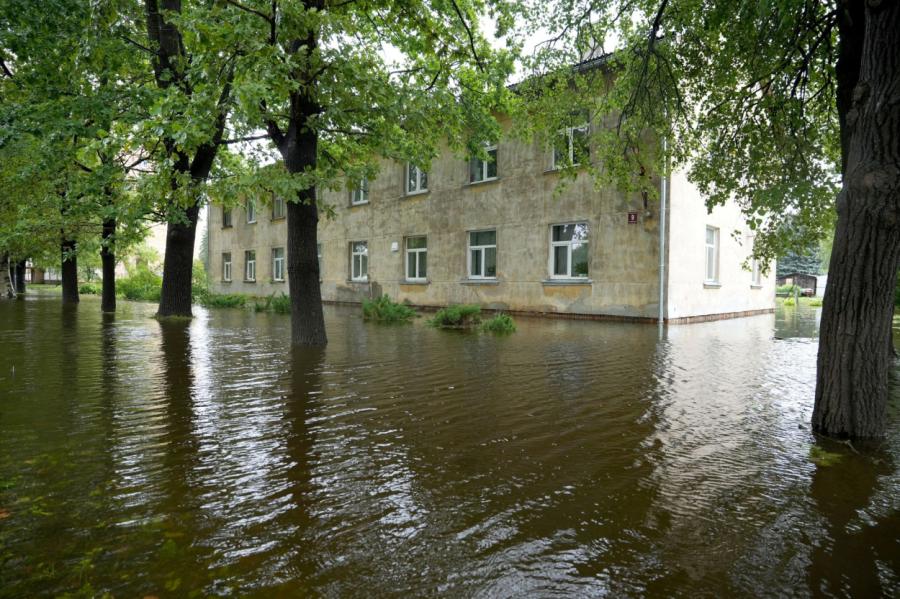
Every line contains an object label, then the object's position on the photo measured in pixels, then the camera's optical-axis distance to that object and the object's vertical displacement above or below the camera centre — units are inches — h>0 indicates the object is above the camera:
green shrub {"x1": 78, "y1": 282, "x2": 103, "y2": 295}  1643.6 -28.2
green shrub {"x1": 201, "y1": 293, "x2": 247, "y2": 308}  819.6 -32.2
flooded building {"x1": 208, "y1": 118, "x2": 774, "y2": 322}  583.8 +43.5
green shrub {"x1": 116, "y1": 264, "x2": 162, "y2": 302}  1039.1 -12.7
